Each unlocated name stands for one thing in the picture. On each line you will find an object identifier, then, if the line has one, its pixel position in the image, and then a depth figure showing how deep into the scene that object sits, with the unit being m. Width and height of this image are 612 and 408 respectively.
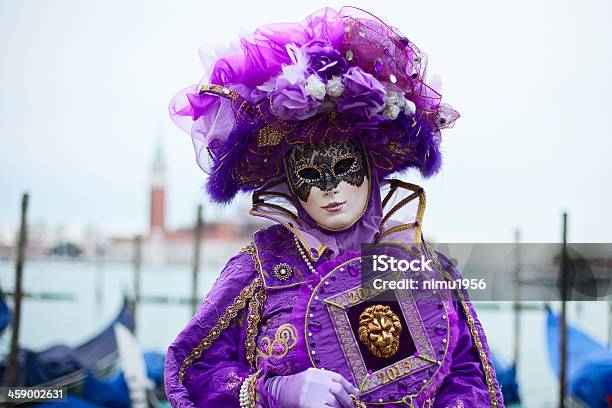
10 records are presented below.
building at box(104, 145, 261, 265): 37.79
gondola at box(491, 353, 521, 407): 6.65
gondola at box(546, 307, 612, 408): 5.37
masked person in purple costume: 1.42
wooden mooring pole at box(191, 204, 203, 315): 9.02
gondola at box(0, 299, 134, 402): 5.98
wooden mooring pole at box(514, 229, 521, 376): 8.31
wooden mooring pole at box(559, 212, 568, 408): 6.16
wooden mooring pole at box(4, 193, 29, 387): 6.73
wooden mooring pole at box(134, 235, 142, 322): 11.27
